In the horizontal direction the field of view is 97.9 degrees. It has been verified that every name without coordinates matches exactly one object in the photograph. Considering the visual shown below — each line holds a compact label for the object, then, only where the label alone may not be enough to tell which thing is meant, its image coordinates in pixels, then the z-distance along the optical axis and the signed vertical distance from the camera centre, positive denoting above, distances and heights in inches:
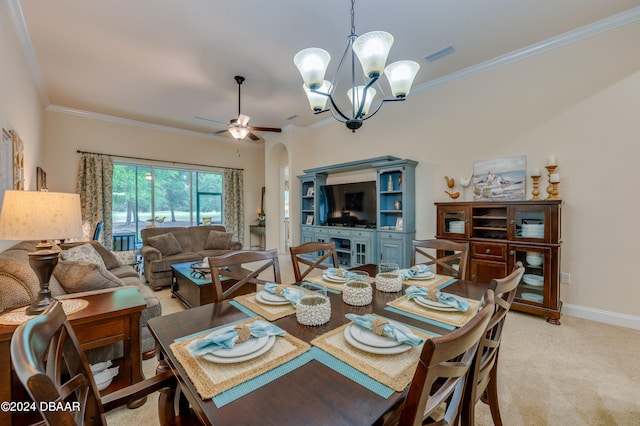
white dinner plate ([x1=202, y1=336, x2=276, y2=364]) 34.6 -18.6
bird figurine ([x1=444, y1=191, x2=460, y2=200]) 149.2 +8.6
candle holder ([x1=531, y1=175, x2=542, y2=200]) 127.1 +11.1
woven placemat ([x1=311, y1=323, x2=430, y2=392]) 32.2 -19.3
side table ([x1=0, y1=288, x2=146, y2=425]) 55.3 -29.3
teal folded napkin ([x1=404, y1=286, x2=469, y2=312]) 52.2 -17.2
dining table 27.1 -19.6
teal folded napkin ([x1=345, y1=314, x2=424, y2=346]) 38.1 -17.3
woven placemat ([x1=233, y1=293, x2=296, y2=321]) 50.3 -18.7
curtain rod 208.7 +43.9
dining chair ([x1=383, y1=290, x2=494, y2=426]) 24.0 -14.8
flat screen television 191.0 +4.7
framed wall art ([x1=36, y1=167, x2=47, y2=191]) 164.2 +19.3
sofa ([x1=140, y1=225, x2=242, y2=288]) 163.0 -24.9
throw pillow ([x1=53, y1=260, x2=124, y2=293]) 80.4 -19.1
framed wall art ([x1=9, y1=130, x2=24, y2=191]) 106.4 +19.9
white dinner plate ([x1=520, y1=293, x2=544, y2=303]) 117.7 -37.1
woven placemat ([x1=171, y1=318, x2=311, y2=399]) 31.0 -19.3
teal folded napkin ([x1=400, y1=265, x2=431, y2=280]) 74.1 -16.6
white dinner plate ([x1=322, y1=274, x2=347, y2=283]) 70.2 -17.3
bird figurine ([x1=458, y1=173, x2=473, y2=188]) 147.2 +15.6
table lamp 56.4 -2.7
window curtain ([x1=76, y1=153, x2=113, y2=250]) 206.4 +15.1
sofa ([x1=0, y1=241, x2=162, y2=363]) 65.7 -19.6
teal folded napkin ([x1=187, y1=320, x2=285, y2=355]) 36.5 -17.7
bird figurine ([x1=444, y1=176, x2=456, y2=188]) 153.8 +15.7
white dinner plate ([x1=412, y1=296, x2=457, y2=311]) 52.6 -18.0
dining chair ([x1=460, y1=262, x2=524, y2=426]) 40.1 -22.3
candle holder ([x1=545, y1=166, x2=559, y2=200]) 121.0 +10.1
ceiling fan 156.4 +48.2
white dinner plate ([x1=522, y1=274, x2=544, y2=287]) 118.2 -29.6
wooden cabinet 113.9 -14.0
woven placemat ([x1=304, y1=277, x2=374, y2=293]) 66.6 -18.3
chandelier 71.3 +40.2
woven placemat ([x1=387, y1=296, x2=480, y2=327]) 48.3 -18.8
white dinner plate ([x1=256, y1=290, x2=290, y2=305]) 55.0 -18.1
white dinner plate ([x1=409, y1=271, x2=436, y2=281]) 73.6 -17.5
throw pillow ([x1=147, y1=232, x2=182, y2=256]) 181.0 -21.7
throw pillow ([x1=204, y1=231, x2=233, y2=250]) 206.4 -22.6
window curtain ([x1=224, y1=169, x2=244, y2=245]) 280.1 +8.7
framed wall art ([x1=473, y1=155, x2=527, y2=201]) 133.0 +16.0
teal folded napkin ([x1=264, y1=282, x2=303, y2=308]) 55.0 -16.8
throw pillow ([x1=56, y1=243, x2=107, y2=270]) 98.5 -16.3
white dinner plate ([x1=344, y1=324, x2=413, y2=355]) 36.8 -18.5
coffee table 115.6 -34.0
